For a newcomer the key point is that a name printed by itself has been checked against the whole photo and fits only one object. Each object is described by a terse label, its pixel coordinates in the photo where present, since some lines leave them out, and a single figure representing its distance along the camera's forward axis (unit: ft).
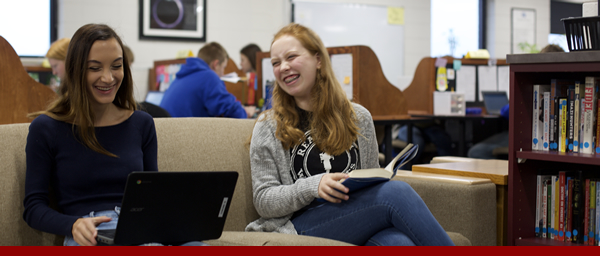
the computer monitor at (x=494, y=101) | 15.23
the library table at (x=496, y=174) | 6.08
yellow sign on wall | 23.35
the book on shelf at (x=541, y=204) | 5.90
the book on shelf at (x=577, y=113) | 5.49
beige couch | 5.78
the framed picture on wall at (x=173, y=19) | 19.25
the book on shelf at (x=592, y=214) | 5.52
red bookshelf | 5.52
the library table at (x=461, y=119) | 13.84
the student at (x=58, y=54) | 9.84
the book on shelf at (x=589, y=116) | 5.38
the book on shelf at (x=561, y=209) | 5.72
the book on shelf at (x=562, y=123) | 5.61
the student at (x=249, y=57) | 16.65
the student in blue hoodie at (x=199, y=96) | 11.12
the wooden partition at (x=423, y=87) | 14.58
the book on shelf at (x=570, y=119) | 5.55
